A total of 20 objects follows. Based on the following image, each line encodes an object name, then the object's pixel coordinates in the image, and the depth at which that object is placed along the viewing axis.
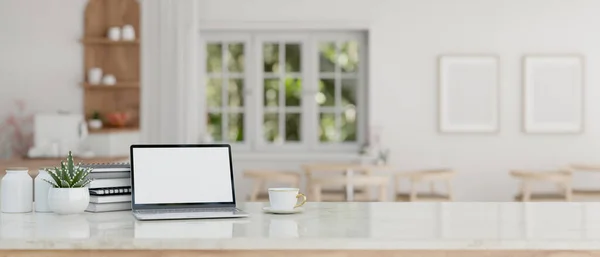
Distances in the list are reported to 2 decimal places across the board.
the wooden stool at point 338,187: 8.85
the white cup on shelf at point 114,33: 9.42
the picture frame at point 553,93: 9.77
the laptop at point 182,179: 3.38
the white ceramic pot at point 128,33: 9.42
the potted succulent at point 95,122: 9.28
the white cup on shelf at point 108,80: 9.39
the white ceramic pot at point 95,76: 9.41
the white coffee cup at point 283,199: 3.38
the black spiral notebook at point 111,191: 3.42
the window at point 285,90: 9.98
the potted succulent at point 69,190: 3.31
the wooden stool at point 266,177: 8.64
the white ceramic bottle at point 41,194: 3.41
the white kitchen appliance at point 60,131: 8.55
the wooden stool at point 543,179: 8.73
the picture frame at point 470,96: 9.79
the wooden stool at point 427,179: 8.52
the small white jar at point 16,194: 3.39
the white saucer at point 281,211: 3.38
